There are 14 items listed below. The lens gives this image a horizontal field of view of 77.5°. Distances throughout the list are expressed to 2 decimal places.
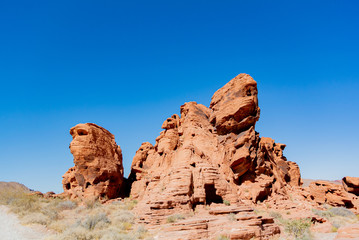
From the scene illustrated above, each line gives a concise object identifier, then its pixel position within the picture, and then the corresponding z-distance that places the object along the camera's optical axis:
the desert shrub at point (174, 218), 15.77
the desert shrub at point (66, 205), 21.08
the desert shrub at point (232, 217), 14.74
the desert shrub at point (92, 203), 21.98
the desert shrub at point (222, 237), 12.52
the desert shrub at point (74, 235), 13.24
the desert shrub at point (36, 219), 16.56
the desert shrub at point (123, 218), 17.29
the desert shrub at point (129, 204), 22.33
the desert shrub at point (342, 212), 21.03
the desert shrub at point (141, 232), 13.91
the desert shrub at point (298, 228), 14.32
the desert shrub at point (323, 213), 19.52
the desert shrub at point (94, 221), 15.88
